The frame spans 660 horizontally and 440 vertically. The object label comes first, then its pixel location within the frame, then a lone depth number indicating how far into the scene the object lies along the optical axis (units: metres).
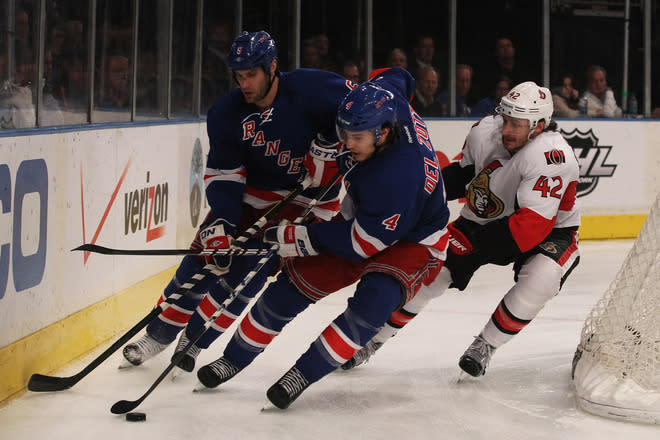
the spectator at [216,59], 10.80
